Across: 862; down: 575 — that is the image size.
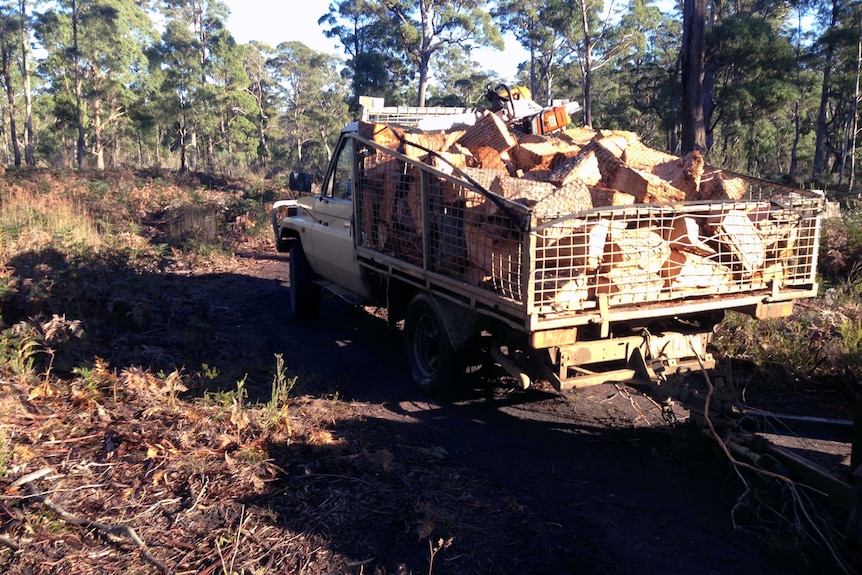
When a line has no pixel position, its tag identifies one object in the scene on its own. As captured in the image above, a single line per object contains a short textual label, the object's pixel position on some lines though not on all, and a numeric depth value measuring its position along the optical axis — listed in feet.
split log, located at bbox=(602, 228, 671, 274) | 13.69
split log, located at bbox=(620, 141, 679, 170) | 17.93
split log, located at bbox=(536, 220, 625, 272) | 13.07
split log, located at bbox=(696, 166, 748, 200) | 16.51
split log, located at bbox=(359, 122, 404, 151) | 19.19
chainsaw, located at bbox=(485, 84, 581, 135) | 21.03
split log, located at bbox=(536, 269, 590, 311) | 13.24
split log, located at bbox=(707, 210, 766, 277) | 14.75
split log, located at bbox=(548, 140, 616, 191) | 15.96
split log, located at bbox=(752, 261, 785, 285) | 15.47
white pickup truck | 13.41
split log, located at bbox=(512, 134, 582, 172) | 17.92
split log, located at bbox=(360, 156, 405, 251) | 18.67
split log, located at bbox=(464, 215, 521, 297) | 13.64
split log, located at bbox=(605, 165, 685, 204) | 15.14
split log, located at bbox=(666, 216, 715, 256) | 14.38
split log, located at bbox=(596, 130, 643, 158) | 17.93
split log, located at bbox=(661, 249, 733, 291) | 14.52
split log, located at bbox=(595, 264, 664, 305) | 13.75
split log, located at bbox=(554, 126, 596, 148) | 20.06
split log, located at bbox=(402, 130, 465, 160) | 17.88
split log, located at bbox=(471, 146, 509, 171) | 18.04
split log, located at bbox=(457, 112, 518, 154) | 18.42
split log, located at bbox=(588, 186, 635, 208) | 14.98
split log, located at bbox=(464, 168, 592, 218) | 13.21
